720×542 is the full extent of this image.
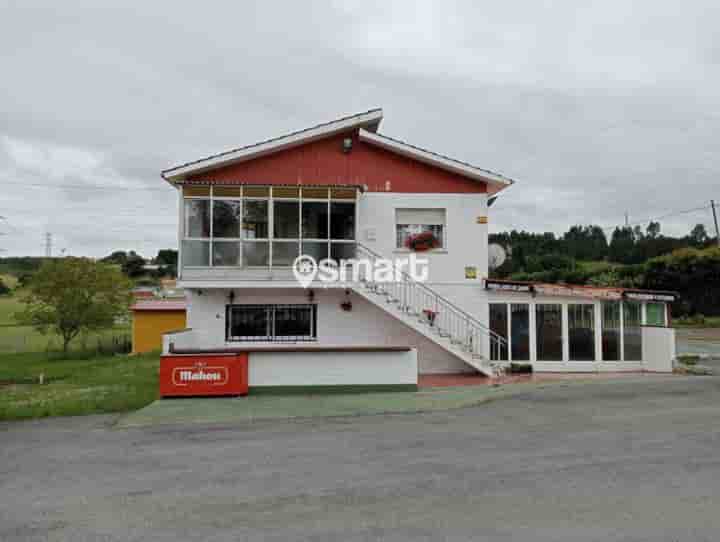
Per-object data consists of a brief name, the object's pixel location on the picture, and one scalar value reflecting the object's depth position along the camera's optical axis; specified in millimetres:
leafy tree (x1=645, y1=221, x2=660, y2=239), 98744
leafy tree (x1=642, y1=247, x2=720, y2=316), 39250
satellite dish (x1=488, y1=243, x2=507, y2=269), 17781
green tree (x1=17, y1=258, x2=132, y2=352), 26047
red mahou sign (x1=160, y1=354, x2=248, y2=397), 11805
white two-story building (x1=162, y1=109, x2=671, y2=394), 14492
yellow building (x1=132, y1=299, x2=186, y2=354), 24203
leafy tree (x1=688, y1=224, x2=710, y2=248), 73469
